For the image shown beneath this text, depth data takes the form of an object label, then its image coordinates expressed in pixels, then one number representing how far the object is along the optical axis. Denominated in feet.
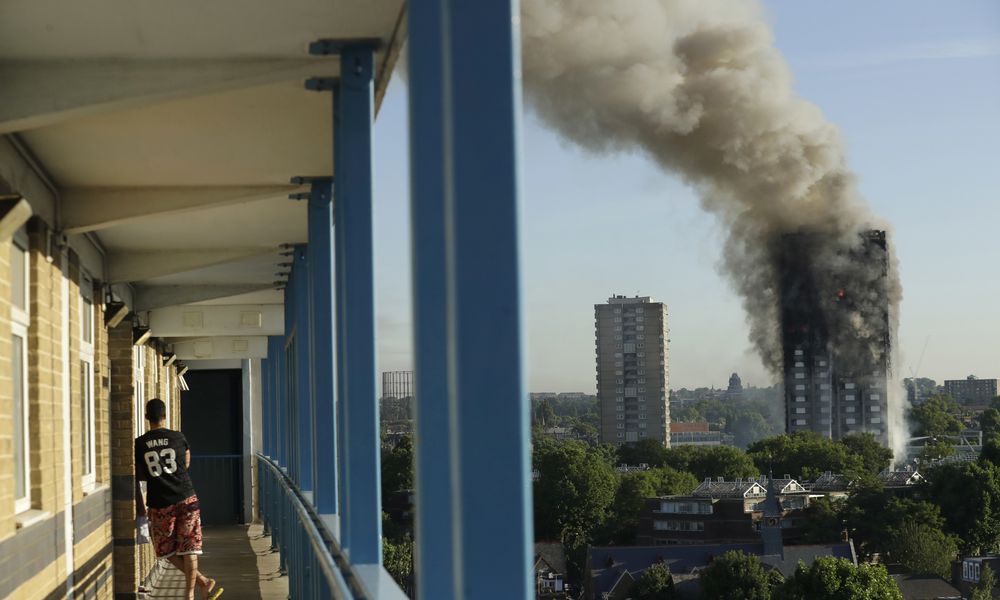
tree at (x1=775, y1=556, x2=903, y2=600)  193.98
